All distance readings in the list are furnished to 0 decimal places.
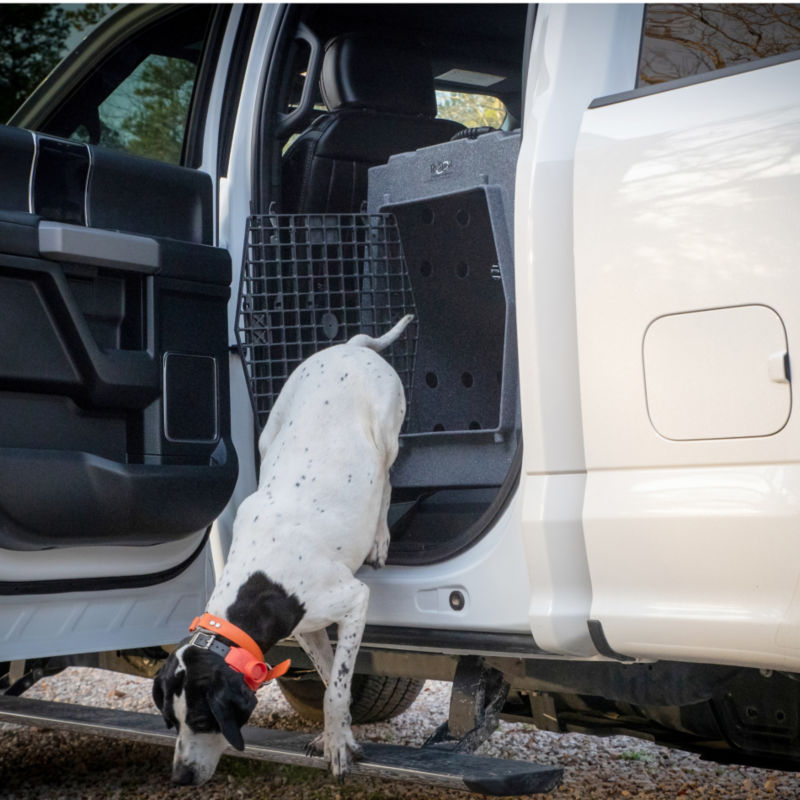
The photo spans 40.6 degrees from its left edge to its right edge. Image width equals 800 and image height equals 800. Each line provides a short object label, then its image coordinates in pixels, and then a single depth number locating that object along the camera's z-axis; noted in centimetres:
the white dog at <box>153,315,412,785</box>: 264
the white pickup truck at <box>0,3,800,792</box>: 204
